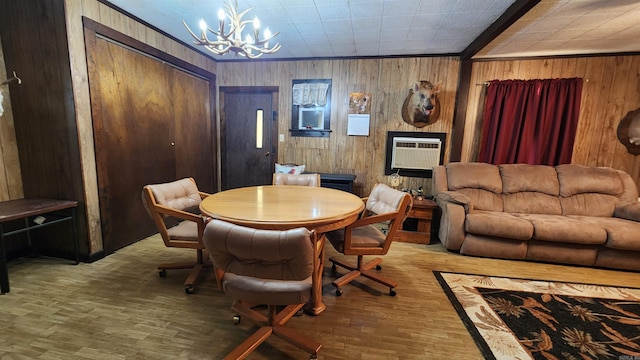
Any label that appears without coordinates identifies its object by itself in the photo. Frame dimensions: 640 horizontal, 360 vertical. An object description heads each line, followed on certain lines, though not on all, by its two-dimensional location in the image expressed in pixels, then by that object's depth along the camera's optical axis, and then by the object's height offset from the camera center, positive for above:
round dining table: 1.54 -0.46
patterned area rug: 1.55 -1.16
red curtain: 3.37 +0.39
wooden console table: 1.94 -0.66
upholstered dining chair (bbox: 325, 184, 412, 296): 1.89 -0.72
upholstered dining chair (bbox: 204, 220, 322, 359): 1.09 -0.56
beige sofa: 2.55 -0.70
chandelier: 1.86 +0.74
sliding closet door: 2.52 +0.09
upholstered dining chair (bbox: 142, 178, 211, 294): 1.93 -0.59
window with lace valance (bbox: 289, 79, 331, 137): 3.99 +0.53
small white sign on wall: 3.95 +0.30
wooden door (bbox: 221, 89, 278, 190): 4.25 +0.04
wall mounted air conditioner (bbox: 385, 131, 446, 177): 3.83 -0.09
